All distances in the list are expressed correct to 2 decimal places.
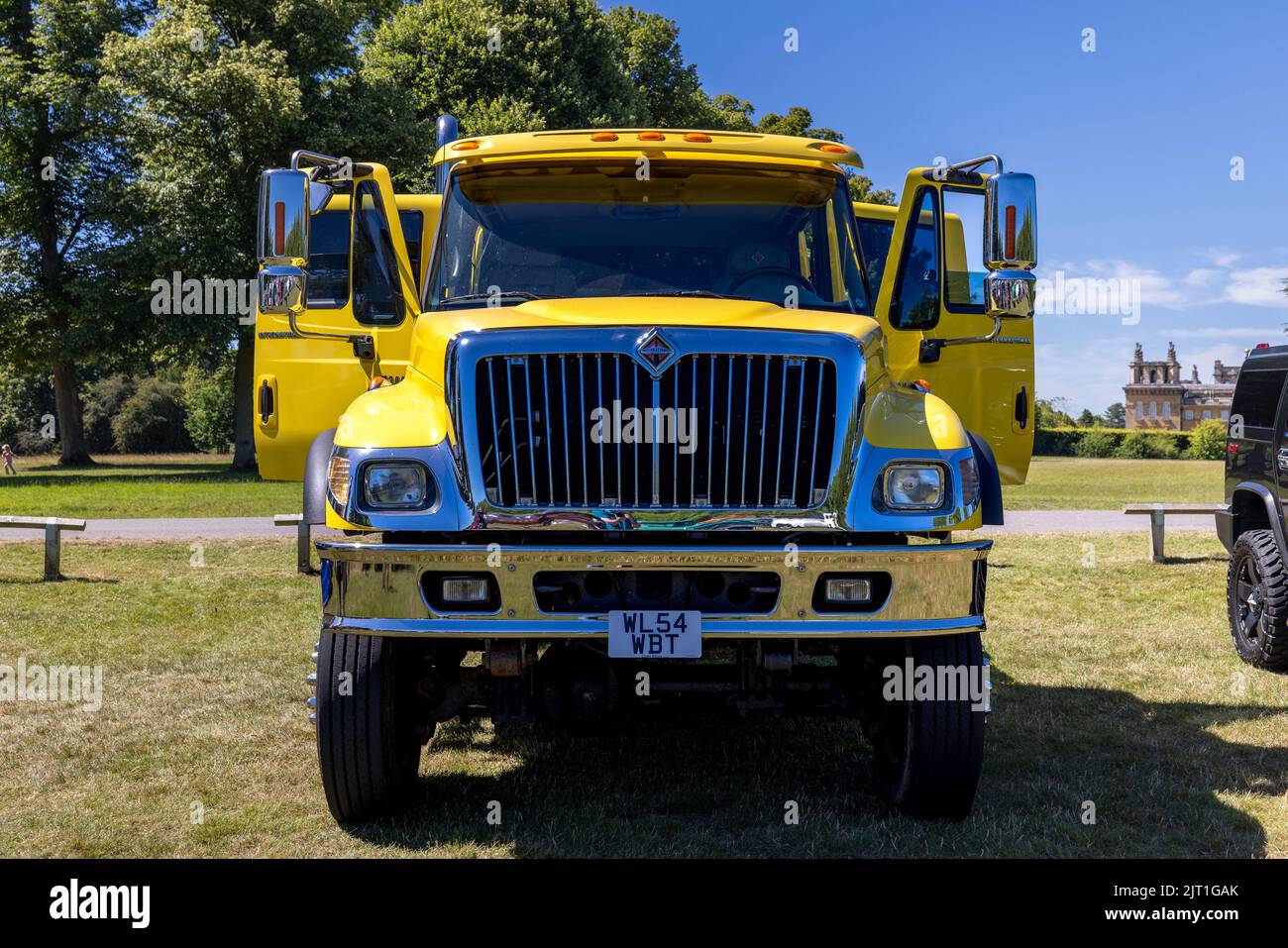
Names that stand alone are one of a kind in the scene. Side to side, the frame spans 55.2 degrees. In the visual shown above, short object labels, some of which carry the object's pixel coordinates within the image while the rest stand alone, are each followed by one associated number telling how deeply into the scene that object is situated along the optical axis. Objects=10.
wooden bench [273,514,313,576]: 13.33
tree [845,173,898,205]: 50.56
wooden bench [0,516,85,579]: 12.87
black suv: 8.15
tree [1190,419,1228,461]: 56.00
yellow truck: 4.48
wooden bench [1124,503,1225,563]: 14.62
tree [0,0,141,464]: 34.44
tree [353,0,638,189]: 32.16
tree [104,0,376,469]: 30.98
